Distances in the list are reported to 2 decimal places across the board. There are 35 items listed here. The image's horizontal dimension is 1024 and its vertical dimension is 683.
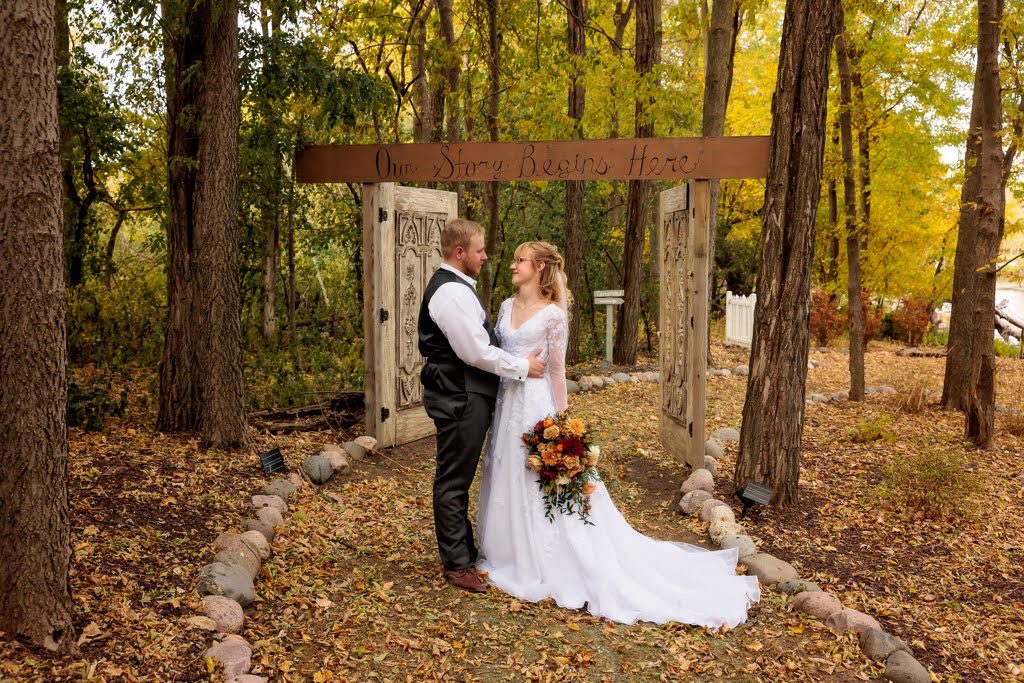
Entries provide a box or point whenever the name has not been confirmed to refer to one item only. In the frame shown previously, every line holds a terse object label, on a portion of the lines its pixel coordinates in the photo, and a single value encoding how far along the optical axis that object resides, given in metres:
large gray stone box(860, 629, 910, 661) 4.27
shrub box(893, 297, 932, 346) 18.14
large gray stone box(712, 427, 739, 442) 8.86
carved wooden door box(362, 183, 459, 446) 7.86
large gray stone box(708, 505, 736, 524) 6.01
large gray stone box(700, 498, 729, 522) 6.23
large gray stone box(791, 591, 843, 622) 4.67
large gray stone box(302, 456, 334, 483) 6.90
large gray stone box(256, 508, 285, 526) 5.59
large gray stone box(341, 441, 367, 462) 7.63
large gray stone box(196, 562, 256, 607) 4.38
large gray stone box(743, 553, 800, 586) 5.10
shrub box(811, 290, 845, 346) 17.42
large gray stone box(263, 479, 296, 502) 6.21
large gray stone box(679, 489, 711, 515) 6.47
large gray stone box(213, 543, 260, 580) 4.73
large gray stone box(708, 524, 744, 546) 5.73
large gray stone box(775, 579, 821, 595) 4.93
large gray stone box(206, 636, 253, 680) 3.70
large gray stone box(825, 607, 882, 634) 4.50
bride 4.72
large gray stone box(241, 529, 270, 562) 5.04
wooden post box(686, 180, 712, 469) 7.11
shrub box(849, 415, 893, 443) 8.48
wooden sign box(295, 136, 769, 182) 6.89
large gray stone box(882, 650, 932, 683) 4.07
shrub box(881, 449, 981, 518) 6.40
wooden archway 7.06
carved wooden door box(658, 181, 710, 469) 7.16
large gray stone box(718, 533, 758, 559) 5.46
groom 4.80
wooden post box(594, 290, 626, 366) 13.09
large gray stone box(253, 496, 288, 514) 5.87
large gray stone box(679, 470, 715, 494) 6.81
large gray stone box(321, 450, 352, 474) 7.17
